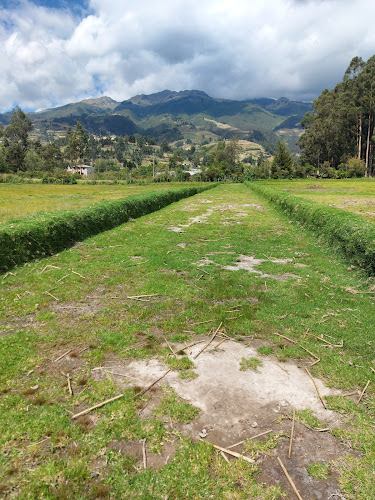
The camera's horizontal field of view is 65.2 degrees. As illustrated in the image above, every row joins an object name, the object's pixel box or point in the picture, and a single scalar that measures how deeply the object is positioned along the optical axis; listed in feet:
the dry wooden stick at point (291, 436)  9.59
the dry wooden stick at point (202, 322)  17.82
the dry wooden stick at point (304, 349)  14.35
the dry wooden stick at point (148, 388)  11.84
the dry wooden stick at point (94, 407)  10.79
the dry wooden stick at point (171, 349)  14.68
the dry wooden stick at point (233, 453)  9.25
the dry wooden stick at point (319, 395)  11.61
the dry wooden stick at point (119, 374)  12.87
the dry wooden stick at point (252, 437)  9.74
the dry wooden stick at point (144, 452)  9.08
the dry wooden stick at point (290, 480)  8.33
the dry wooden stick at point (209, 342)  14.78
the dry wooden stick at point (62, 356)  14.02
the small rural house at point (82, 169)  369.94
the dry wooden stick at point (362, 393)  11.62
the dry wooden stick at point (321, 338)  15.49
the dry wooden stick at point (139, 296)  21.50
